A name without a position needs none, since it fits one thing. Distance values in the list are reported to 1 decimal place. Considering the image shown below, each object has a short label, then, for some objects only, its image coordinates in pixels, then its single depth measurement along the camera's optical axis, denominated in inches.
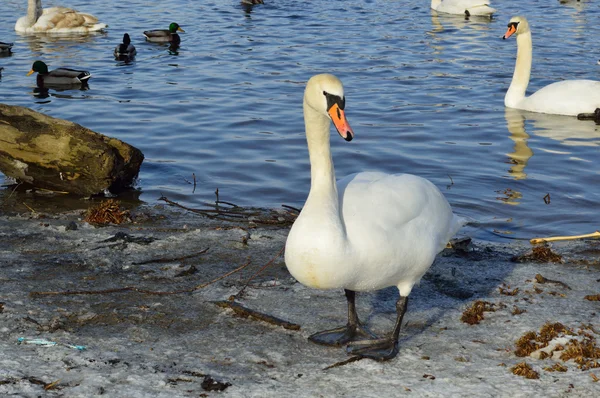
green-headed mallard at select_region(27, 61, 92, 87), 668.1
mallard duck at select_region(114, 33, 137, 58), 770.8
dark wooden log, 358.6
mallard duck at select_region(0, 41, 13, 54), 811.4
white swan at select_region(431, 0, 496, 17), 997.8
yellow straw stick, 315.9
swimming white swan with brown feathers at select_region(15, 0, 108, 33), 934.4
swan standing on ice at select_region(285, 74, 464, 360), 194.1
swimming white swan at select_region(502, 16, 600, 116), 556.4
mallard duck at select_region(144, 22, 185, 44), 840.9
